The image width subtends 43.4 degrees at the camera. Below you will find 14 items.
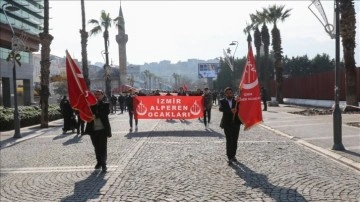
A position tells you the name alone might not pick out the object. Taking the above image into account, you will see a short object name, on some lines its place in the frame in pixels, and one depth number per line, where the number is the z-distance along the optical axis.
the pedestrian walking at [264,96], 31.74
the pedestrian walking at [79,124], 18.27
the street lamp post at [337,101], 11.75
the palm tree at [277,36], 45.19
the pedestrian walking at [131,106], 19.37
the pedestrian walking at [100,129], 9.67
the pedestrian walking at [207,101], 20.30
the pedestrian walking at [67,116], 19.11
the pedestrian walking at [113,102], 41.00
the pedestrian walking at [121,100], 39.00
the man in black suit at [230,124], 10.20
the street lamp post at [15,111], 18.28
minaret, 117.94
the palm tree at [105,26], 46.31
